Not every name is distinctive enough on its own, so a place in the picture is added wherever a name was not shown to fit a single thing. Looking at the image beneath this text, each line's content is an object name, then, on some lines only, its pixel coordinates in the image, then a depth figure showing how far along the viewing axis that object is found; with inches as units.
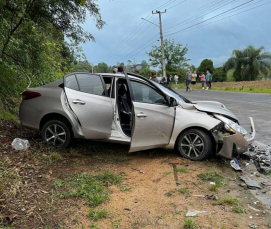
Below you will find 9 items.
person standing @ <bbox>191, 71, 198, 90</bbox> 973.8
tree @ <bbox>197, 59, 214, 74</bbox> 1991.9
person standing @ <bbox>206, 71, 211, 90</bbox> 933.2
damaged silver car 182.5
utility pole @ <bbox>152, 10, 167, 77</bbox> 1376.7
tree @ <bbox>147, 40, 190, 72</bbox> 2153.1
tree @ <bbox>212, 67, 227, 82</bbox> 1995.6
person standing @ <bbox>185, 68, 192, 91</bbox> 883.1
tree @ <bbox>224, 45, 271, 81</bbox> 1863.9
